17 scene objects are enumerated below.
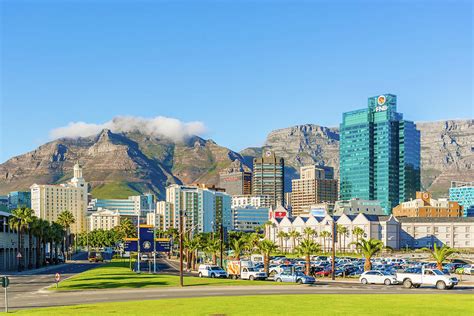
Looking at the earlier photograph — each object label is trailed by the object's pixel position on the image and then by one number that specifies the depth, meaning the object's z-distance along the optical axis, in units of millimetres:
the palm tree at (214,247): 154388
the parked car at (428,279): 74188
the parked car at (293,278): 85875
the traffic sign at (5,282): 50781
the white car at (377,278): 83375
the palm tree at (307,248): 111512
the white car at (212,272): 103169
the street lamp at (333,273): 100250
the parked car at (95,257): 189750
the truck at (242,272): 97188
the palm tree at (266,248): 115038
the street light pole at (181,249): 78625
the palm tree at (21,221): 150125
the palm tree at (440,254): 99775
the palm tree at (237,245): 126456
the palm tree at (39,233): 163375
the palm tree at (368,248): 108625
